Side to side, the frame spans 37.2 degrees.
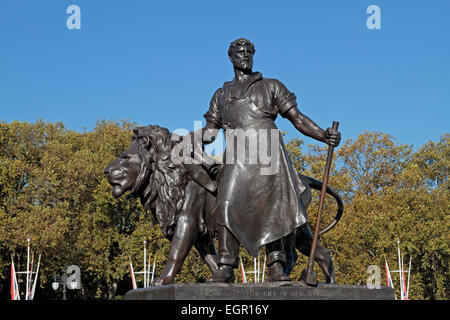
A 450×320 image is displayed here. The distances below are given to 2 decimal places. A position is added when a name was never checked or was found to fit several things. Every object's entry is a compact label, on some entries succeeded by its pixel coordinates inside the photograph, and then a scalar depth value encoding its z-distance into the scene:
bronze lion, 8.38
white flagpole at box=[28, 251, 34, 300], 34.82
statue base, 6.73
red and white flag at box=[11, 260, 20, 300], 32.20
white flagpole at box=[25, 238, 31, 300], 34.11
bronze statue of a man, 7.42
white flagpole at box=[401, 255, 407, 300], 34.22
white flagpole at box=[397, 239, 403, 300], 33.81
